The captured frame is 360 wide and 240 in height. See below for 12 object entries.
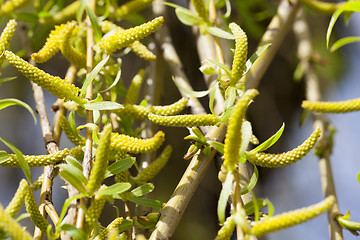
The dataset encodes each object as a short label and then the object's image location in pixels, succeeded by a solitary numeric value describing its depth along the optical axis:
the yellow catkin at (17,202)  0.54
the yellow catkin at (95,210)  0.52
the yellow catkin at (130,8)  0.67
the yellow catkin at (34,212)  0.53
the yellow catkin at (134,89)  0.61
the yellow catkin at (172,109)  0.58
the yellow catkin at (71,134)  0.57
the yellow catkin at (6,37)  0.55
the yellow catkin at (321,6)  0.69
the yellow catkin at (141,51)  0.62
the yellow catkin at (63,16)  0.68
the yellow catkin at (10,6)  0.64
